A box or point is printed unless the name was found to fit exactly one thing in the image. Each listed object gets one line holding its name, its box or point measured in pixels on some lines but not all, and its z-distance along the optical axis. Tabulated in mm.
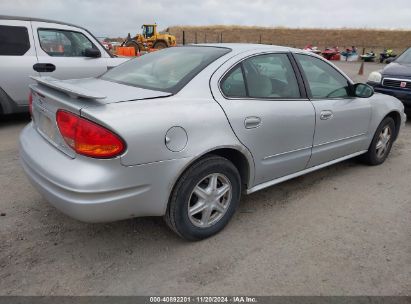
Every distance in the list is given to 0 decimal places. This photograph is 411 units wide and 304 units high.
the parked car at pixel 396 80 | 6797
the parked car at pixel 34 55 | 5602
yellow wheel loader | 26109
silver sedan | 2238
